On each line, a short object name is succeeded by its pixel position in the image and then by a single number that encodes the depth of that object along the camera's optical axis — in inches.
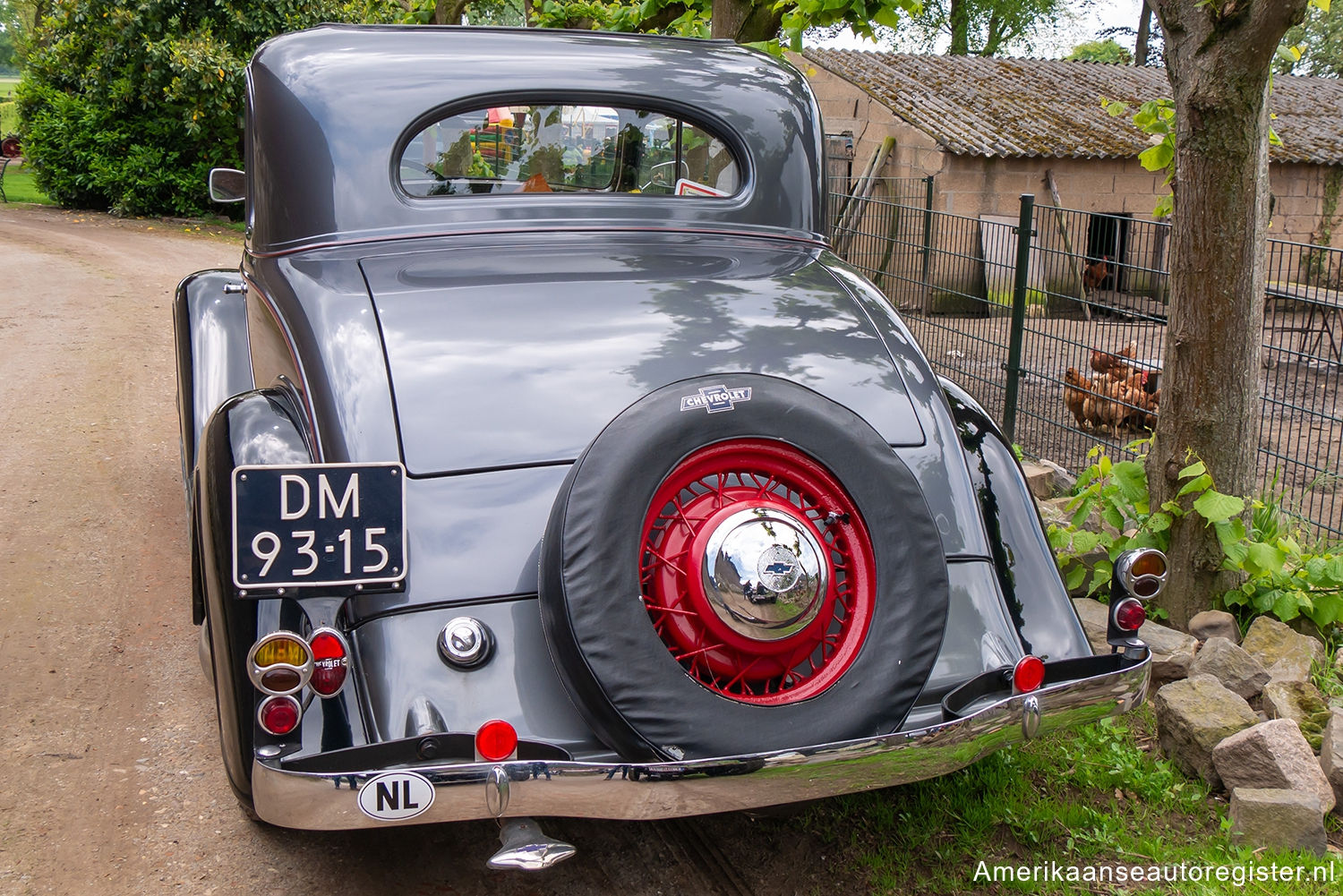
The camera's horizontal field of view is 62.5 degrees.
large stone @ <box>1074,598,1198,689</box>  146.6
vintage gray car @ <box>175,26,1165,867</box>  88.3
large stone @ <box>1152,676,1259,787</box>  126.4
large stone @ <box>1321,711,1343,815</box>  121.6
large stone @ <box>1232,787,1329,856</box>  112.9
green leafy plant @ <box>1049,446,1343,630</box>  155.9
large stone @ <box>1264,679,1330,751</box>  132.5
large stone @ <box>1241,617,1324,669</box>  151.0
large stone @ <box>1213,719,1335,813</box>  117.8
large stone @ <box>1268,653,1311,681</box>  143.3
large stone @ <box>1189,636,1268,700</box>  140.6
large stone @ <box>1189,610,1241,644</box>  156.8
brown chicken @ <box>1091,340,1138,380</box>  271.2
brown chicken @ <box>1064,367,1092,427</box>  272.1
